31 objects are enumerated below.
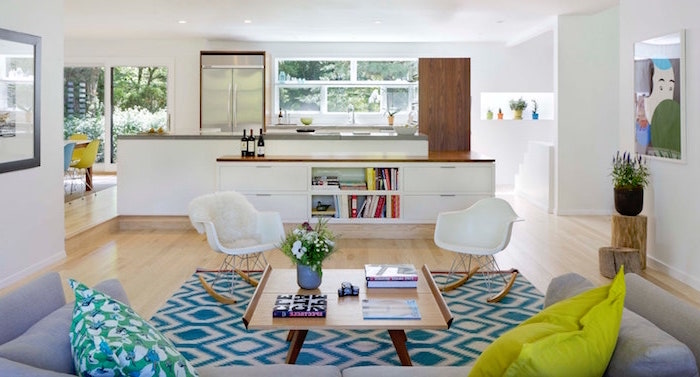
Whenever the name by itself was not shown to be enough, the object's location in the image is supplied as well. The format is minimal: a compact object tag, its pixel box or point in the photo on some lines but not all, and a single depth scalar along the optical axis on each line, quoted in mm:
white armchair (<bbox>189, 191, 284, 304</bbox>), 5047
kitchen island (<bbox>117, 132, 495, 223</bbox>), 7957
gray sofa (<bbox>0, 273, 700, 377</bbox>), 1774
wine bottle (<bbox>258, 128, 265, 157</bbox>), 7383
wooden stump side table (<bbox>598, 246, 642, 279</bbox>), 5570
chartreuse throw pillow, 1722
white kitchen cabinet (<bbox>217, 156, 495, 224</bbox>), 7195
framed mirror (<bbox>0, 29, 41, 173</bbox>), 5156
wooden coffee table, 3221
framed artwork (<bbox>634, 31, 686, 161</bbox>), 5434
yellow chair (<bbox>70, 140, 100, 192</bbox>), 9727
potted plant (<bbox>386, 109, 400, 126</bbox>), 11195
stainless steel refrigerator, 11328
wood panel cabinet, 8773
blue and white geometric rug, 3742
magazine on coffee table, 3338
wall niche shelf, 12352
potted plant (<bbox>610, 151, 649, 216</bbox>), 5832
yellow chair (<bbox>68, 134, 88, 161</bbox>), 10031
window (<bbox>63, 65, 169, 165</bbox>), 12492
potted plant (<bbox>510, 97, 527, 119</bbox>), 12188
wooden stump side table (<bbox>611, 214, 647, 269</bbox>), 5816
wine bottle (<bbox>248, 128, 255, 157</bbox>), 7484
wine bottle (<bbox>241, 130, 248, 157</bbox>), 7449
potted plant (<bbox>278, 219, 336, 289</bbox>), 3783
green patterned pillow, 1793
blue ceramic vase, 3855
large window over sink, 12188
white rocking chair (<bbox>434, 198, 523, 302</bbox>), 5184
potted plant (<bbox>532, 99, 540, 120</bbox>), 12211
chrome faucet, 12078
